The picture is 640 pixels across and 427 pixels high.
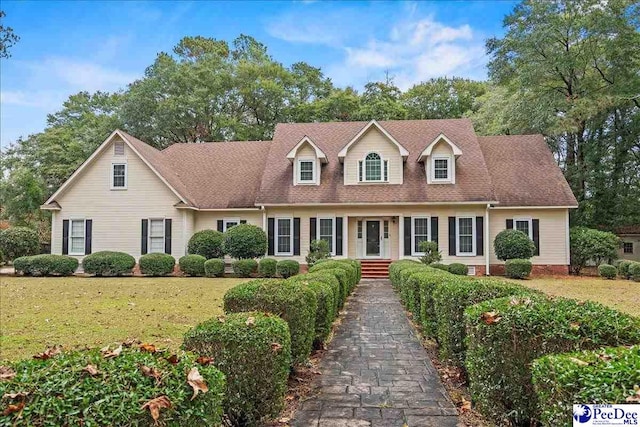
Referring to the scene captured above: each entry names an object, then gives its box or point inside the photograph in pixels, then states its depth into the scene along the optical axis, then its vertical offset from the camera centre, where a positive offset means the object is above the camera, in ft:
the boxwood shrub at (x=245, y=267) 64.54 -5.60
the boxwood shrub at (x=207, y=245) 68.85 -2.69
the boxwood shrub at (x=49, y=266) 65.92 -5.49
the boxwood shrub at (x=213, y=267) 65.10 -5.64
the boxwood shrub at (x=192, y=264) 65.72 -5.28
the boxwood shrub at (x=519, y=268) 63.05 -5.70
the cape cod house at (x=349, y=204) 68.95 +3.42
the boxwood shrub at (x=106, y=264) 65.92 -5.26
